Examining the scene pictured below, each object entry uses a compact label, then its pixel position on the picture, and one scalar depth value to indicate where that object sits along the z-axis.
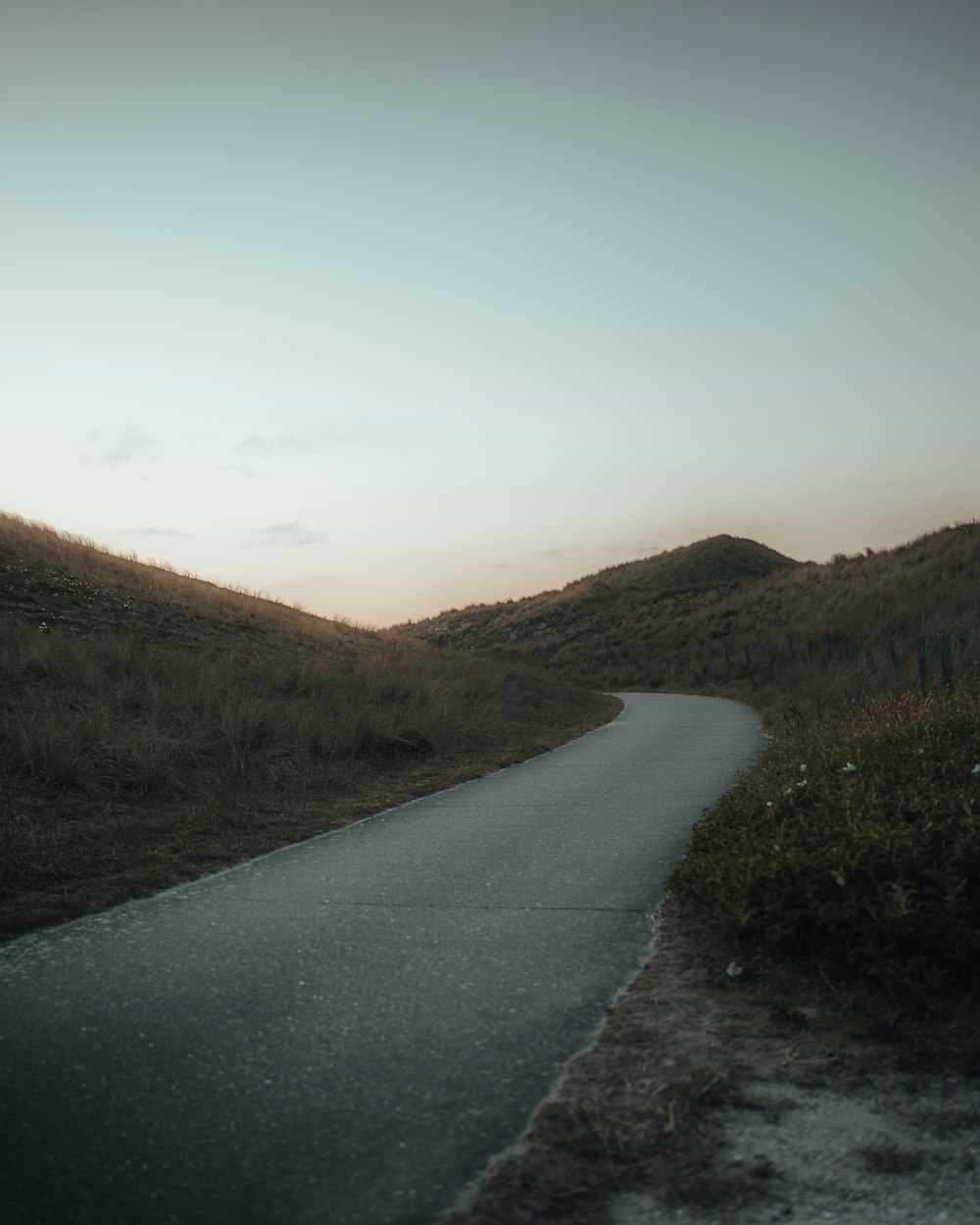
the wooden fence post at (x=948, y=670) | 12.79
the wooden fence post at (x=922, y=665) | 13.46
